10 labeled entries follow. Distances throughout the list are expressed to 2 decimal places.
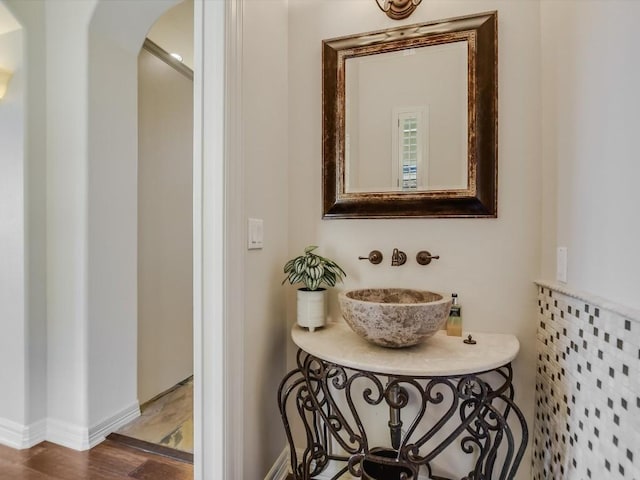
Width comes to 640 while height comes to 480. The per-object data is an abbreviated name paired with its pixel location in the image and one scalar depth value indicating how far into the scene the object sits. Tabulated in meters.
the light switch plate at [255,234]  1.24
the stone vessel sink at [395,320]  1.04
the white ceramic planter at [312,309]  1.36
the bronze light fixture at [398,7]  1.42
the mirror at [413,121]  1.35
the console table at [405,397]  1.03
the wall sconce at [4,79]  1.64
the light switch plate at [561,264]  1.12
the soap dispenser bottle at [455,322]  1.34
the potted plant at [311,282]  1.35
